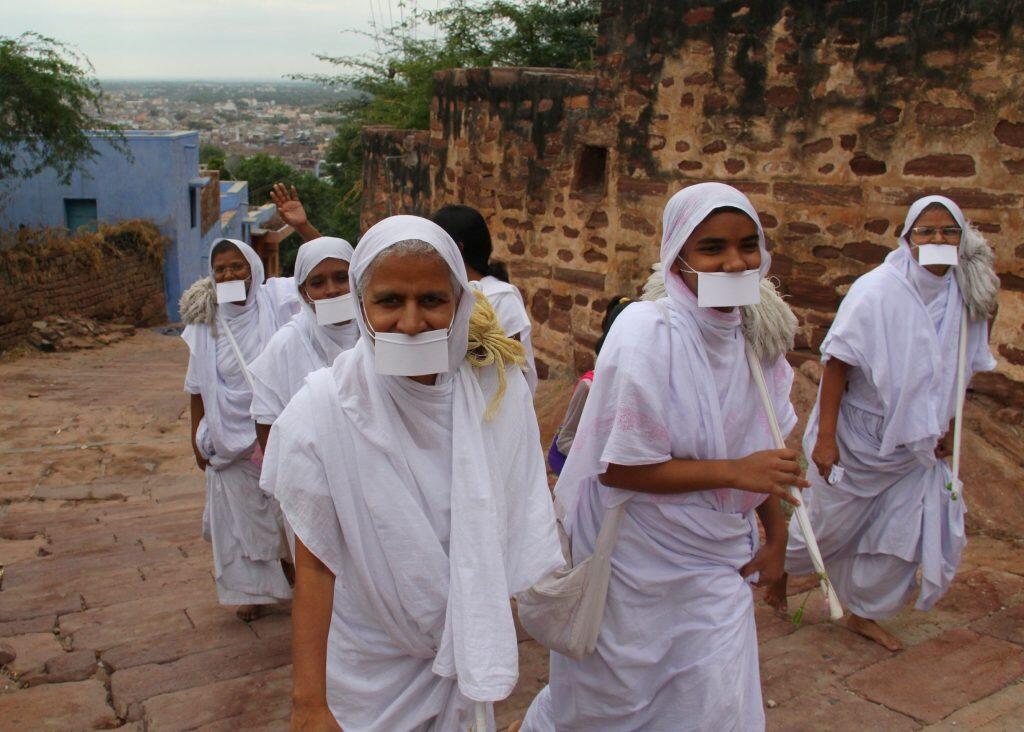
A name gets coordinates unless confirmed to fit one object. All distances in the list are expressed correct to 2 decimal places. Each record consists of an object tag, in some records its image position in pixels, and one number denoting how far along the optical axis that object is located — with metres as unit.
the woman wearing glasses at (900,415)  3.98
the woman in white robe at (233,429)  4.57
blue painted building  21.14
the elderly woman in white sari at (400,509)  2.15
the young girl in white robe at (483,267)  4.01
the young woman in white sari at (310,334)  3.90
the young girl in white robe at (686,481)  2.70
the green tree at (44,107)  17.23
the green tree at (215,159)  37.15
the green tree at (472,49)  14.12
